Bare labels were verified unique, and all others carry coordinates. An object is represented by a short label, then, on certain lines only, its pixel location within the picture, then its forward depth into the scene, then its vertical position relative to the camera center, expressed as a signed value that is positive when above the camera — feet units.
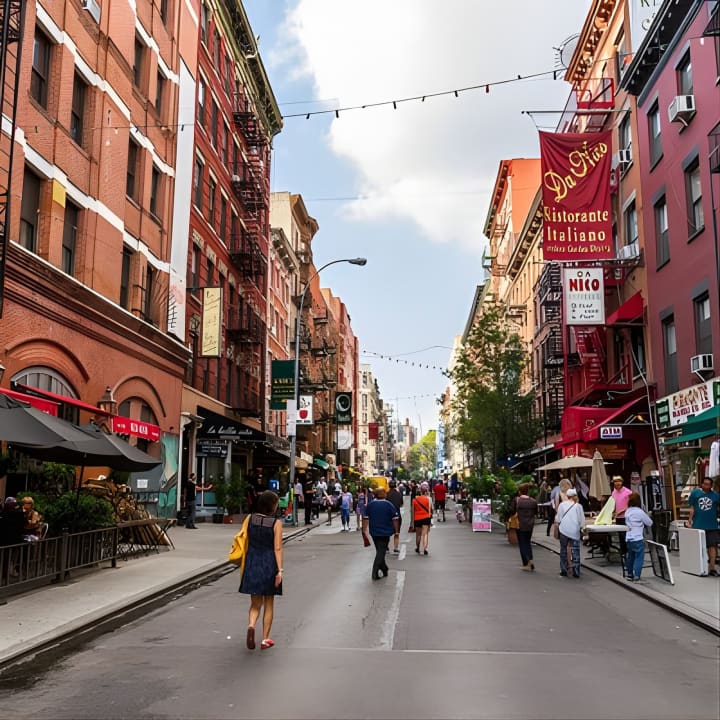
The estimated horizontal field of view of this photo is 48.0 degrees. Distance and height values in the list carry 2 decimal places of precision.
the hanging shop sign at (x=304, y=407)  120.26 +13.19
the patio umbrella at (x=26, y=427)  39.19 +2.88
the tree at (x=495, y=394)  142.31 +16.04
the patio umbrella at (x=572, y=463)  88.22 +2.39
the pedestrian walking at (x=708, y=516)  49.37 -1.92
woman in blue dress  27.91 -2.72
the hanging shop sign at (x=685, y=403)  64.30 +6.94
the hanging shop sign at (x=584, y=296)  90.38 +20.88
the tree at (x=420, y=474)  613.11 +8.36
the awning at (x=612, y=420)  84.84 +6.87
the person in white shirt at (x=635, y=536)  46.19 -2.90
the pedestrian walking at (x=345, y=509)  95.76 -2.87
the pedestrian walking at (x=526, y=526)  53.01 -2.70
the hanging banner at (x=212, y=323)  102.42 +20.39
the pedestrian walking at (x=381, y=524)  47.78 -2.40
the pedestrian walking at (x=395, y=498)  57.82 -0.96
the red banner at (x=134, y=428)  66.85 +4.78
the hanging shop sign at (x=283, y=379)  108.78 +14.07
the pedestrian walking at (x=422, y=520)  62.03 -2.74
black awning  104.27 +7.26
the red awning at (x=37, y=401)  48.99 +5.44
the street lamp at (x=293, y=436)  101.19 +6.03
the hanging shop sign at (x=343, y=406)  167.32 +16.09
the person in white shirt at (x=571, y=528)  50.12 -2.68
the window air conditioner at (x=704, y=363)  67.36 +10.03
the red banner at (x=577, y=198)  88.38 +31.33
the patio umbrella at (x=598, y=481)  72.38 +0.32
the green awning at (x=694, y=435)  49.19 +3.12
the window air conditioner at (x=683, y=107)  71.51 +33.17
